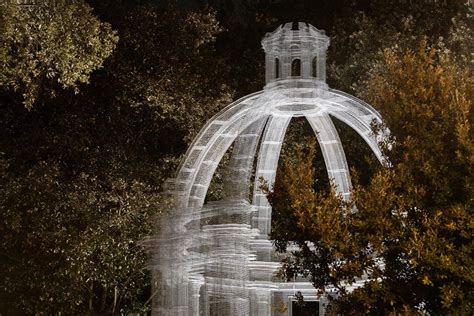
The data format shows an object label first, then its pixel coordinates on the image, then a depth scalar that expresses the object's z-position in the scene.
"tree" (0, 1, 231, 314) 15.04
